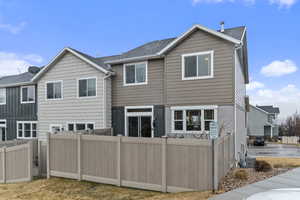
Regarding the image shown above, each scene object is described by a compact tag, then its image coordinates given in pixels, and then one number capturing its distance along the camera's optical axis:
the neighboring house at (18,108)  20.84
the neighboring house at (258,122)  47.09
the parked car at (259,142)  36.71
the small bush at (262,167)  9.67
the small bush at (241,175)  8.12
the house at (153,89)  13.12
